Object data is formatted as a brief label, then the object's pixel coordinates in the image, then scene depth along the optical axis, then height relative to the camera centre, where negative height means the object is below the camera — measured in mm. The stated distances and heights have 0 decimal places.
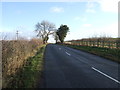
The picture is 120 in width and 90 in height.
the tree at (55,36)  54887 +3262
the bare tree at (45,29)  54383 +6678
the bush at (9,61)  5322 -1154
